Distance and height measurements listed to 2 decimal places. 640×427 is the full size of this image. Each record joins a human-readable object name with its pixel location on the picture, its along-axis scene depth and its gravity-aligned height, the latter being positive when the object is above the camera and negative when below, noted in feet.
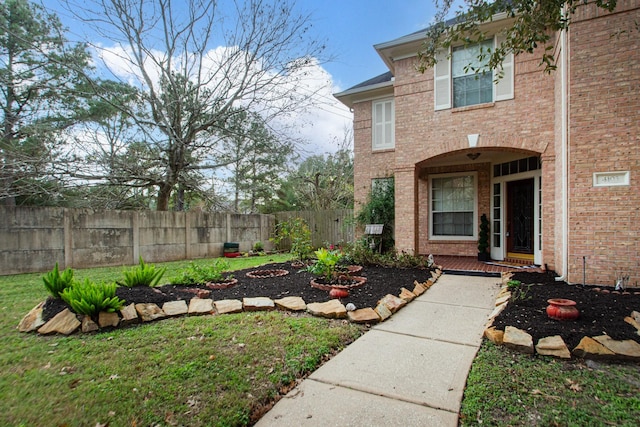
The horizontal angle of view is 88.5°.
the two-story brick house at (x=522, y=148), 17.26 +4.83
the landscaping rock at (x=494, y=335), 10.83 -4.05
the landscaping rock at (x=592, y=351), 9.37 -3.91
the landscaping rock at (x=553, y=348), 9.64 -3.98
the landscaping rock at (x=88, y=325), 11.62 -3.92
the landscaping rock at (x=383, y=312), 13.57 -4.07
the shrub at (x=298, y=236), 26.25 -1.89
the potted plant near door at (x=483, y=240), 28.91 -2.22
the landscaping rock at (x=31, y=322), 11.81 -3.92
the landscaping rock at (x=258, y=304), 14.40 -3.94
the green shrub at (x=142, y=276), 15.57 -2.94
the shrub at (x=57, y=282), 13.16 -2.68
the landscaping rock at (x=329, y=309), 13.47 -3.94
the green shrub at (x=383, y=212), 31.53 +0.29
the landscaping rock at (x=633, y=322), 10.95 -3.72
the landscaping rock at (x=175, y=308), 13.55 -3.92
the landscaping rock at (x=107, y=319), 11.91 -3.83
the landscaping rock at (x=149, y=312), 12.87 -3.87
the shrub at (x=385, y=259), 23.58 -3.26
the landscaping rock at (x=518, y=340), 10.08 -3.96
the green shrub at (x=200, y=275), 18.57 -3.46
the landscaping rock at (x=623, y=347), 9.24 -3.84
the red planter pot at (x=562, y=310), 11.89 -3.50
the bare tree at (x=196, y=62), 28.09 +14.35
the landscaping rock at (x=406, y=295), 16.19 -4.06
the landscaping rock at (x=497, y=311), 13.21 -4.03
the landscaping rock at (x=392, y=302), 14.64 -4.01
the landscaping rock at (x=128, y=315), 12.34 -3.81
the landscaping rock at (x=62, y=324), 11.52 -3.89
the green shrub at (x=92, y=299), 11.66 -3.03
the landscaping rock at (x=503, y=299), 15.00 -3.92
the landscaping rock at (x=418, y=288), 17.78 -4.10
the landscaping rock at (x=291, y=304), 14.33 -3.94
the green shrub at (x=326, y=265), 17.84 -2.86
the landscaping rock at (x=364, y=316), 13.09 -4.07
